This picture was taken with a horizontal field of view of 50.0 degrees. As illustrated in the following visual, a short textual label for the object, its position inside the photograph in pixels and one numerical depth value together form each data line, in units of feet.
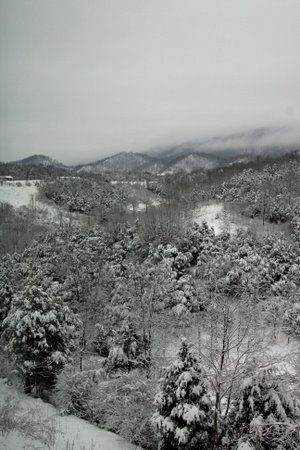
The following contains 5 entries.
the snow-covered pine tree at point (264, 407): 36.37
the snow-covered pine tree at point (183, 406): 39.22
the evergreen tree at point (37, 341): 66.33
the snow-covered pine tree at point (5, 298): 108.37
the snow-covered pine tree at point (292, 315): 89.86
